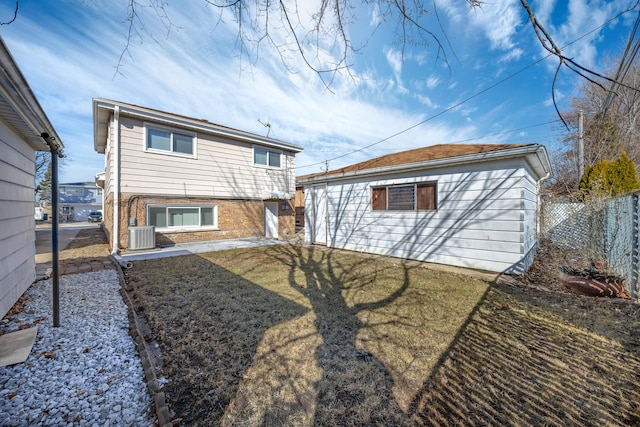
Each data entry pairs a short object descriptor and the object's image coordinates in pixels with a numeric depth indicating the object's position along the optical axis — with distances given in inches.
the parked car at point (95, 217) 1149.9
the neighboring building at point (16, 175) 113.7
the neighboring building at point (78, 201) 1318.9
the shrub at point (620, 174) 384.5
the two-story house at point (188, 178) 339.6
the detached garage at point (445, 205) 235.5
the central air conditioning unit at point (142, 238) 334.3
